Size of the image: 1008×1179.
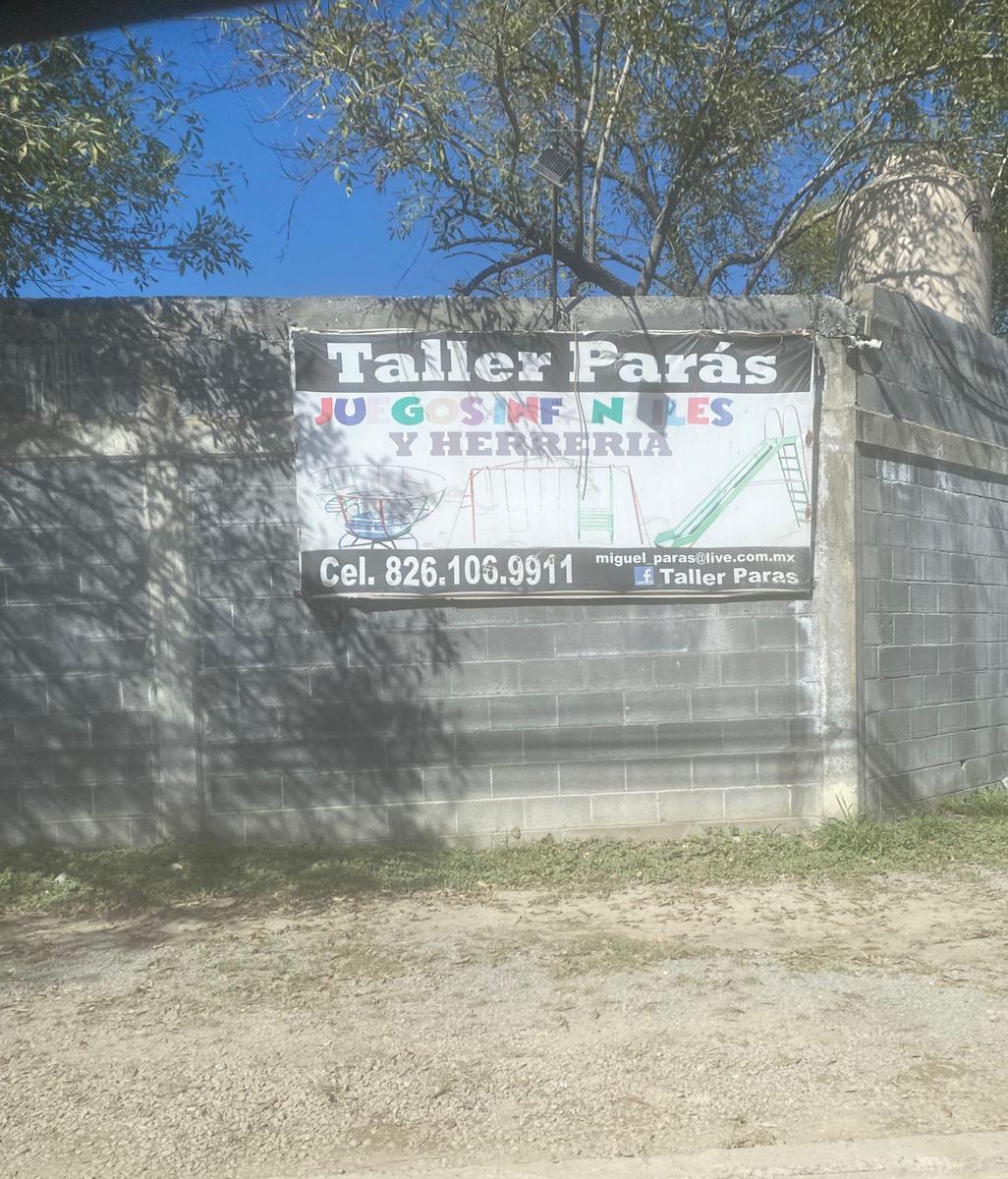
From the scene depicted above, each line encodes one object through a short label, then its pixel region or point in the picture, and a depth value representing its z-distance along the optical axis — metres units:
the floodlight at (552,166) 7.58
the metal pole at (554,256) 7.10
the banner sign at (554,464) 6.91
